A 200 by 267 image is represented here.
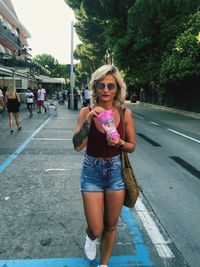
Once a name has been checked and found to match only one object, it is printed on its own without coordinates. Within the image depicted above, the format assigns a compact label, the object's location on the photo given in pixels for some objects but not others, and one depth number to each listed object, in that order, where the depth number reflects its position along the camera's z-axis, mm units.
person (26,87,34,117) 12337
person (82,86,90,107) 14929
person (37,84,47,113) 13861
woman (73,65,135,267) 1801
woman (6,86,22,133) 8080
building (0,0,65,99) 18798
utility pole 18103
